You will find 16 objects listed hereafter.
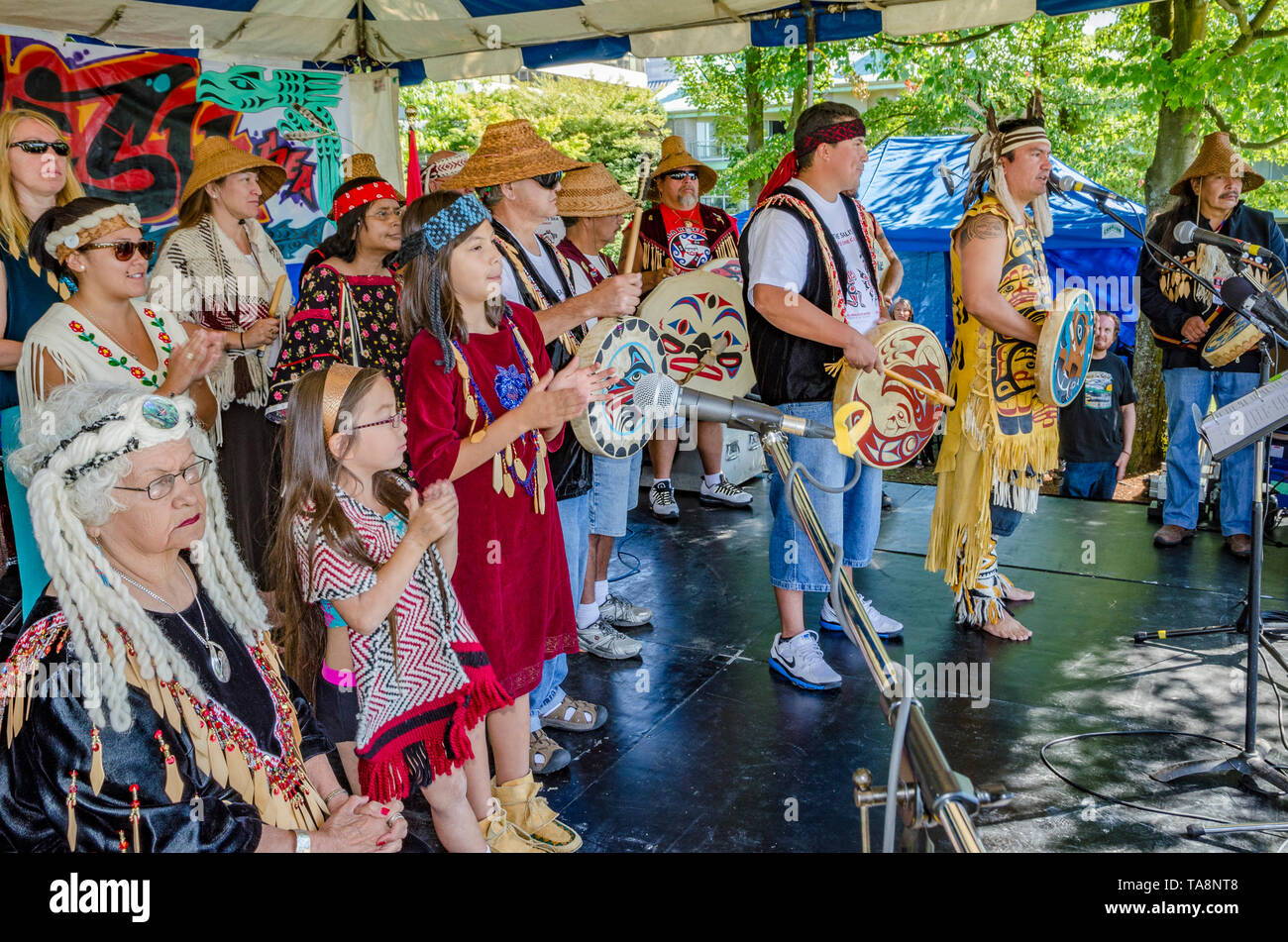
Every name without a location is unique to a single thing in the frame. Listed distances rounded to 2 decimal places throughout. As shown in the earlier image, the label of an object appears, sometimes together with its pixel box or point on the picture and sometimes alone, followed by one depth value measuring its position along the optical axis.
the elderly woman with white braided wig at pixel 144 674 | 1.53
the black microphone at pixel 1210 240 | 3.17
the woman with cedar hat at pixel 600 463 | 3.83
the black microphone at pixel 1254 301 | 3.12
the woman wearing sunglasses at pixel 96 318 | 2.88
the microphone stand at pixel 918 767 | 1.04
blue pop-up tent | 8.53
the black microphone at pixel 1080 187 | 3.47
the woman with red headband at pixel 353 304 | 3.32
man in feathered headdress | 3.92
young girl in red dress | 2.43
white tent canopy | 5.12
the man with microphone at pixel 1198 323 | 5.05
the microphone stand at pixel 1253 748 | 2.89
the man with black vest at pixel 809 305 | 3.64
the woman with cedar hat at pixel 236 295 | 3.77
